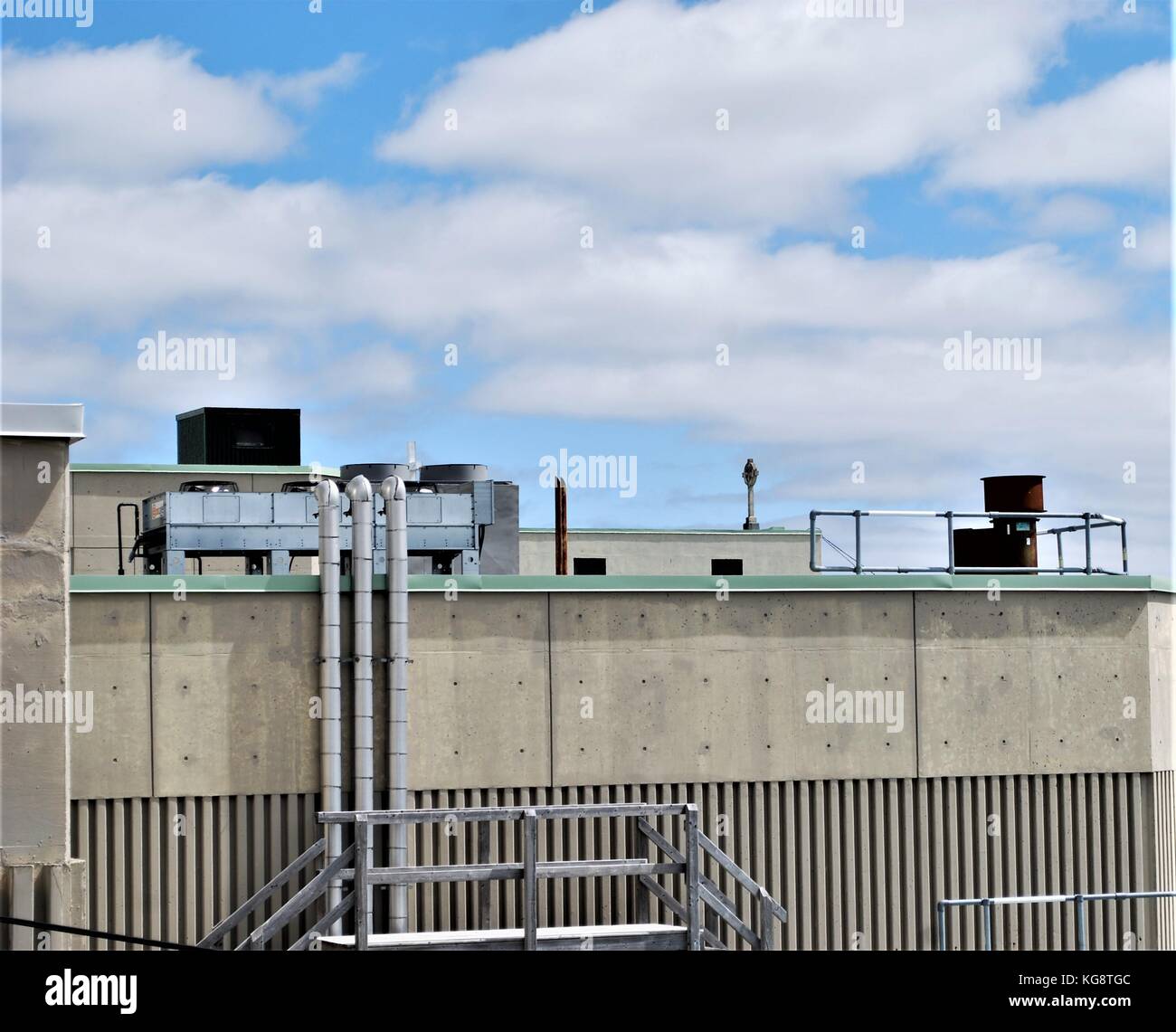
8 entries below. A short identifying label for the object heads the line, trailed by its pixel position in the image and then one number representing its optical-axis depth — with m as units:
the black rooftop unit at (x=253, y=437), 39.31
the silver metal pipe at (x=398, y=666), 20.06
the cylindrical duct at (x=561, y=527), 30.97
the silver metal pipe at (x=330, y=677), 19.83
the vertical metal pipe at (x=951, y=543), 22.36
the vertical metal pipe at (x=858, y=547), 22.47
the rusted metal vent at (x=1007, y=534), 24.66
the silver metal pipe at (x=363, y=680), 19.91
